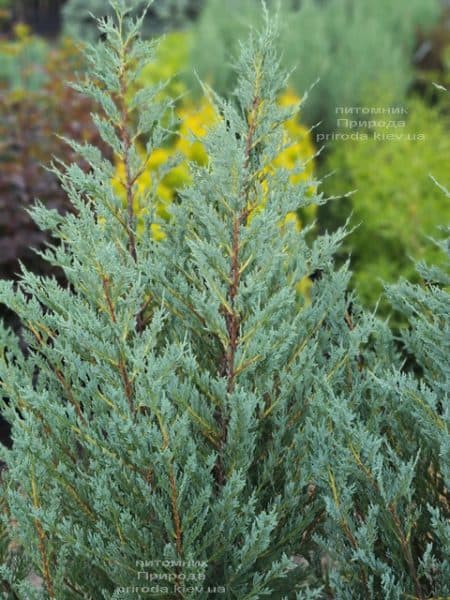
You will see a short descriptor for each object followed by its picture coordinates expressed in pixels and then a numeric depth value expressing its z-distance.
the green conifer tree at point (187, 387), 2.03
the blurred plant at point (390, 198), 5.68
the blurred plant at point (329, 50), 8.78
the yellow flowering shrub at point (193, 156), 5.90
